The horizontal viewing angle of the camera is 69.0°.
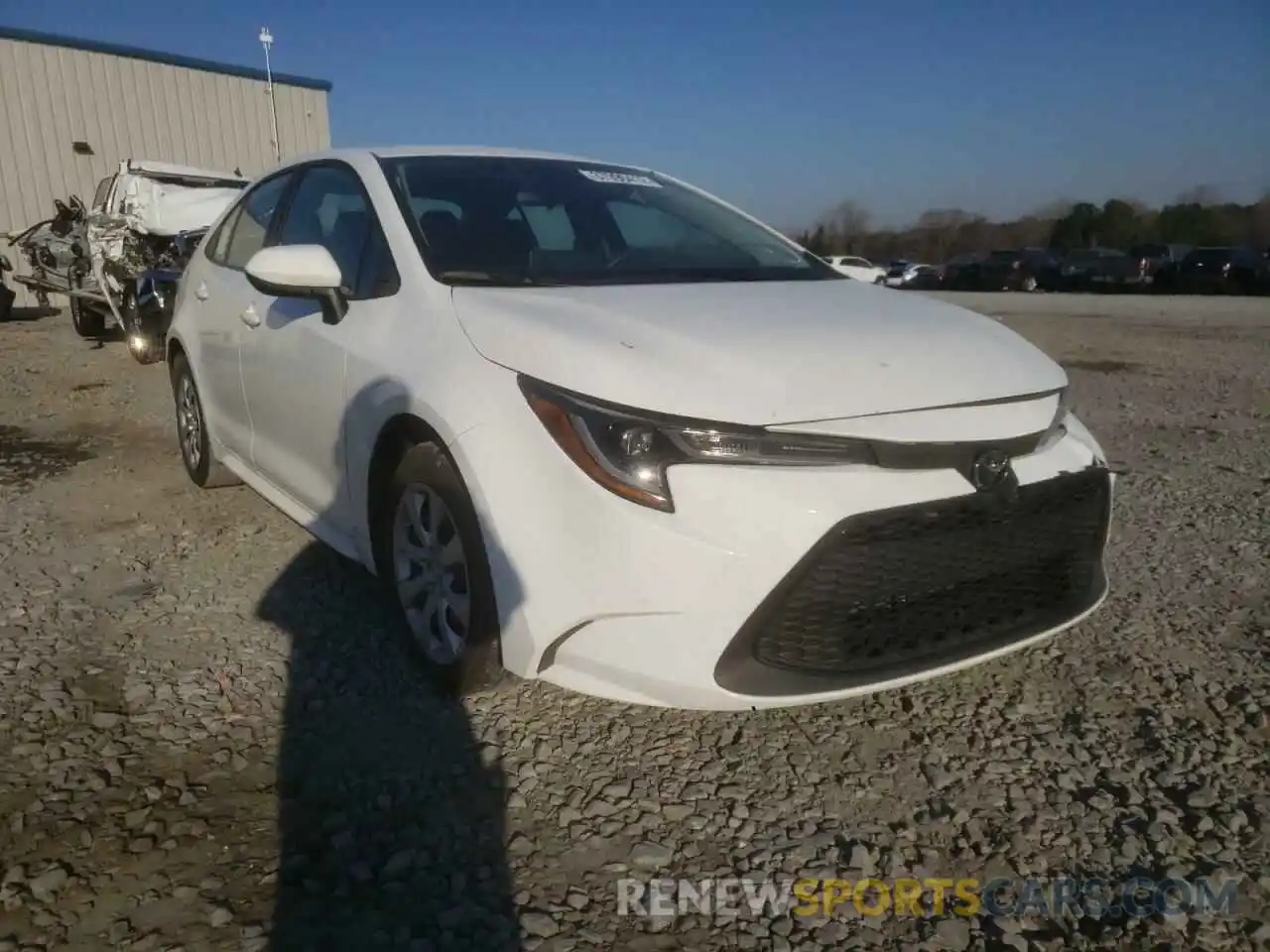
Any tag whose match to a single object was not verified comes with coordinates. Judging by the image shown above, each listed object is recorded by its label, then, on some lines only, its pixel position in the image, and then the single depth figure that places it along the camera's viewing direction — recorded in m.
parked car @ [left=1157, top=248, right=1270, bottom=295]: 25.39
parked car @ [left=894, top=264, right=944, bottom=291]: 34.19
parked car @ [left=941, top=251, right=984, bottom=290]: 33.31
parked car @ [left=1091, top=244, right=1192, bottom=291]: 28.44
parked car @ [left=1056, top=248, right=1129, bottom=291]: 29.16
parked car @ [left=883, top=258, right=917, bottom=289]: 34.96
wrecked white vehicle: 9.31
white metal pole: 19.06
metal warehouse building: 16.50
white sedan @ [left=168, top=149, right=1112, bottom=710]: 1.99
